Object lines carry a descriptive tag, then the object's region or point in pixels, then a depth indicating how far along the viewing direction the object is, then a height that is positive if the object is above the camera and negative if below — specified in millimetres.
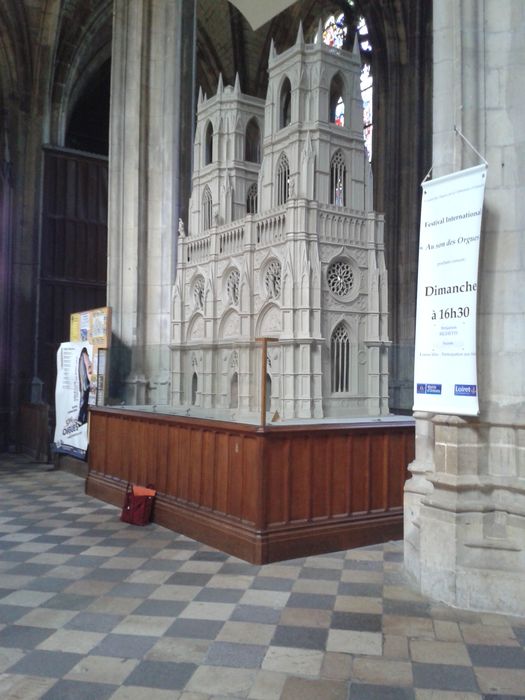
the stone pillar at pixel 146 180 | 11305 +3187
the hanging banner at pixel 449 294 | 4770 +546
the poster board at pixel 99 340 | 9844 +346
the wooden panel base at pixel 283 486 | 5727 -1128
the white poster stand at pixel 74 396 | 10117 -526
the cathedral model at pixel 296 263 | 7973 +1328
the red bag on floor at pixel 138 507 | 6941 -1523
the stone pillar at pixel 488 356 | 4668 +84
